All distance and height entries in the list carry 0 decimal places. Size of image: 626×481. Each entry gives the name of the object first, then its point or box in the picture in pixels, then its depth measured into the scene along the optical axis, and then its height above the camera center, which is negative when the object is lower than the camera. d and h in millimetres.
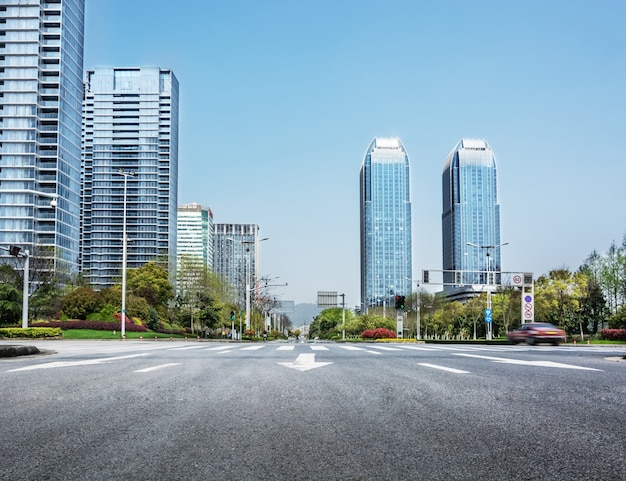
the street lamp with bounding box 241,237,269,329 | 62844 -1487
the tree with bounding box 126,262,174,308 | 82125 +36
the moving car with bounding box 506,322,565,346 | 31125 -2470
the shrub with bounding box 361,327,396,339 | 63781 -5055
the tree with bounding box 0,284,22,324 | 48156 -1495
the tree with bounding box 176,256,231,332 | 73125 -779
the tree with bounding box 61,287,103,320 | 59700 -1831
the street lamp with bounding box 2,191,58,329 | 34781 +1186
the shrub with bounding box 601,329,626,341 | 44125 -3578
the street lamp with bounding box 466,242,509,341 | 50812 -2565
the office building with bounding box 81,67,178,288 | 185625 +36095
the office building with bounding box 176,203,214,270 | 76188 +3018
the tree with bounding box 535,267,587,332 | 70000 -1021
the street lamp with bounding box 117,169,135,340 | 47919 -1470
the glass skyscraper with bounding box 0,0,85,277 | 116938 +30077
